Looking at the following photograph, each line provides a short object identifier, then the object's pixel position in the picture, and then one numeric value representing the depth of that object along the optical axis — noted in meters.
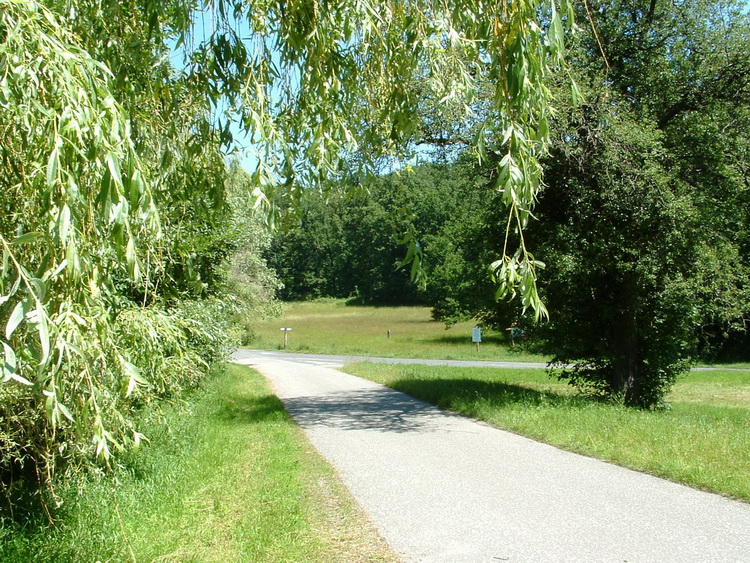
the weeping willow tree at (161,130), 2.90
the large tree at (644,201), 12.01
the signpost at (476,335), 32.78
